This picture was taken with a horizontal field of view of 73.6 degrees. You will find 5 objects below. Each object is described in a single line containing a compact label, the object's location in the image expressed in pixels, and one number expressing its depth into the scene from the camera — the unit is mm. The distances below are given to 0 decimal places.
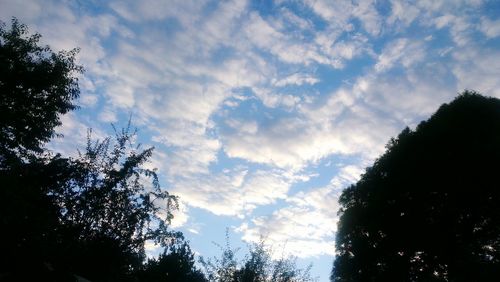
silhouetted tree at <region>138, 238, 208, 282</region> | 36562
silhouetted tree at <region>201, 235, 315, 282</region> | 17234
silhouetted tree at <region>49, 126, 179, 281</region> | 18891
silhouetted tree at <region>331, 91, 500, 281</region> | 21062
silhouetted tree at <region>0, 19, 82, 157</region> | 15570
